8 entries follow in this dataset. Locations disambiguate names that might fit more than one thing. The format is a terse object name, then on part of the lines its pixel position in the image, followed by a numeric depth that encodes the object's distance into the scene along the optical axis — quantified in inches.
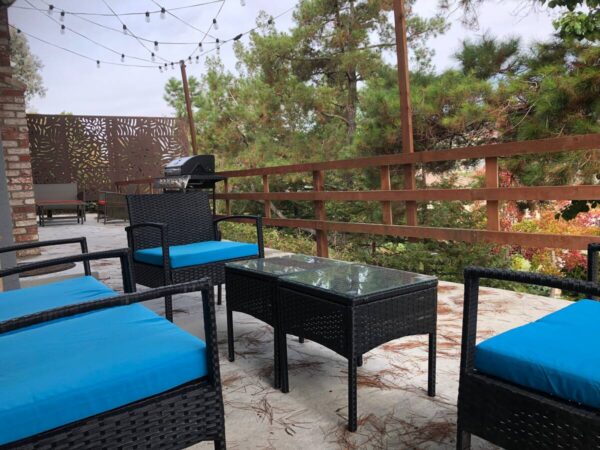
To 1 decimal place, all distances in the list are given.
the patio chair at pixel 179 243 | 99.3
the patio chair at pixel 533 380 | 35.8
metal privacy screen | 468.8
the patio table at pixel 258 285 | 72.5
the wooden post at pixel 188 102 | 349.4
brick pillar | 175.2
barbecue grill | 239.9
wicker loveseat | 35.7
